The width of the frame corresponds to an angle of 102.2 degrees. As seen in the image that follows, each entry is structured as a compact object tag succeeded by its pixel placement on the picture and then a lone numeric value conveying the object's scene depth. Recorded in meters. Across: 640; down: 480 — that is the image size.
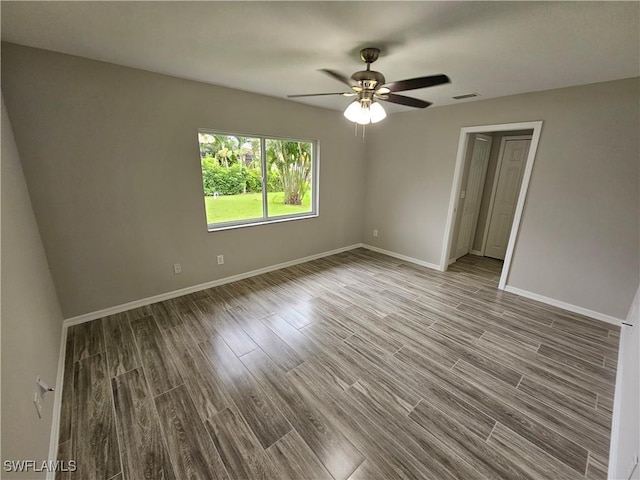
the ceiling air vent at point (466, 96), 3.16
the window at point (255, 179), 3.25
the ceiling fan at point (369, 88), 1.85
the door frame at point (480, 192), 4.02
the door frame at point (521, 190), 3.09
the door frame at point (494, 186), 4.37
